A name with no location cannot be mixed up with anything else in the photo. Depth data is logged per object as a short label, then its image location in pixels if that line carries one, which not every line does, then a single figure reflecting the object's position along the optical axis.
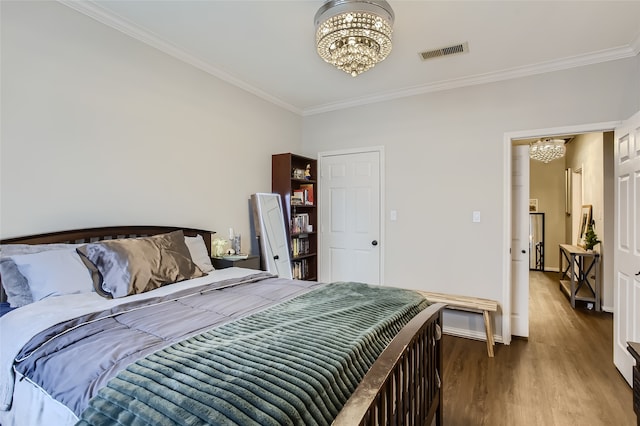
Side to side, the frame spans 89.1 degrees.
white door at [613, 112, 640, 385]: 2.36
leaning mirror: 3.54
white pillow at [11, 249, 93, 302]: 1.74
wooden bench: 3.07
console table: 4.34
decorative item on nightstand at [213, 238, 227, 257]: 3.20
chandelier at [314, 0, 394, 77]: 1.82
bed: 0.90
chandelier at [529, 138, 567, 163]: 4.87
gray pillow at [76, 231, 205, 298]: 1.91
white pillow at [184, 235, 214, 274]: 2.62
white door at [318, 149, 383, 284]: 4.01
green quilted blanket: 0.84
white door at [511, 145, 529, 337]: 3.43
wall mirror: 7.14
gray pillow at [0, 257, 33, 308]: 1.72
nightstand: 2.99
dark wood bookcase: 3.91
